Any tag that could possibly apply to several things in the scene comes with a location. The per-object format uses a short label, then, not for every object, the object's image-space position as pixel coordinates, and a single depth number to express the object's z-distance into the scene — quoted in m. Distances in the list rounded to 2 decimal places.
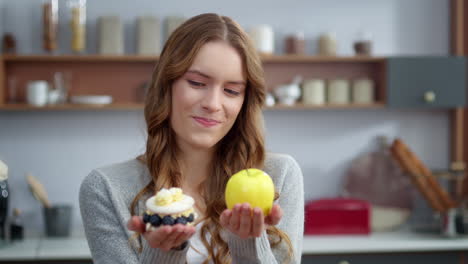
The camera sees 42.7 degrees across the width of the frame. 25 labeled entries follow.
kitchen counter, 2.77
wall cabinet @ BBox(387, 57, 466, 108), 3.20
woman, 1.32
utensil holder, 3.05
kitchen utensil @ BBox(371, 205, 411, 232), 3.15
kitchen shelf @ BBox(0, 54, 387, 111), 3.21
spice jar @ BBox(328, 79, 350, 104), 3.25
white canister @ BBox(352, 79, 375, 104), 3.27
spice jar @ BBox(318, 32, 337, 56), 3.30
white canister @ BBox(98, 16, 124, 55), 3.20
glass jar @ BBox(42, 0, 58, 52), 3.18
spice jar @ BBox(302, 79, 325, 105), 3.24
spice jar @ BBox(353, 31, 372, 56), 3.27
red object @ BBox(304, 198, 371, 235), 3.04
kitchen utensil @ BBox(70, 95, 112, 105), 3.09
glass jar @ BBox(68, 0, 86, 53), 3.19
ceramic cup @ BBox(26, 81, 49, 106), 3.11
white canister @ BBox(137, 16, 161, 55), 3.21
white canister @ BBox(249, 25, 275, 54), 3.19
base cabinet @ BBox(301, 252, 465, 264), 2.84
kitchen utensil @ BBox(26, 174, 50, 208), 3.11
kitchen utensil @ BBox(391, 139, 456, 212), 3.12
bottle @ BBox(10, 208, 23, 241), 2.96
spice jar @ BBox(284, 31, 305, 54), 3.29
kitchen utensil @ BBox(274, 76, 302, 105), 3.21
